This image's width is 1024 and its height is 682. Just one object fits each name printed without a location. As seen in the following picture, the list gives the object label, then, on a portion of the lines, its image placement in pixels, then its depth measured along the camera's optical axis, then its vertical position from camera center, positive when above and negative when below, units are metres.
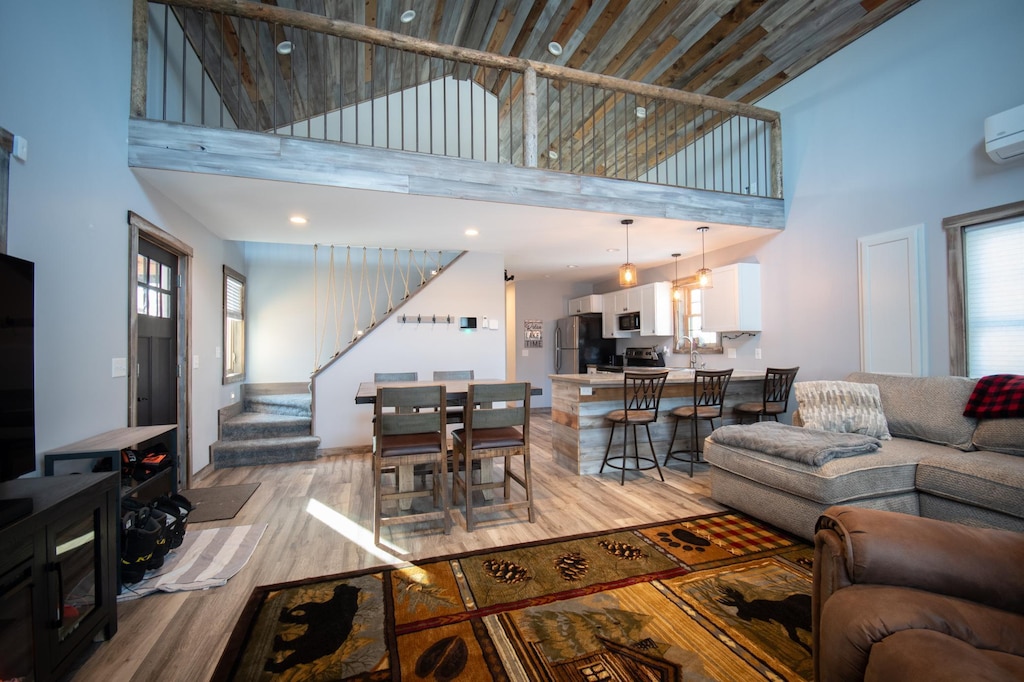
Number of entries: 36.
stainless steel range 6.58 -0.18
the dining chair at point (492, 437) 2.80 -0.62
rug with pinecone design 1.59 -1.19
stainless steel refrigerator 7.64 +0.05
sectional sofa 2.26 -0.76
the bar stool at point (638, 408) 3.78 -0.57
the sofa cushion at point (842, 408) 3.11 -0.48
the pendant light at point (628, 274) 4.18 +0.73
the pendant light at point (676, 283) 4.96 +0.89
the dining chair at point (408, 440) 2.62 -0.60
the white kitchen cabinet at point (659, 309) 6.21 +0.55
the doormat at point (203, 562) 2.14 -1.17
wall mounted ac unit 2.77 +1.37
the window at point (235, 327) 5.10 +0.33
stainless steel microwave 6.67 +0.40
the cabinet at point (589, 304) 7.65 +0.79
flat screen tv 1.59 -0.06
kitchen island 4.10 -0.63
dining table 2.98 -0.34
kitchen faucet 5.65 -0.14
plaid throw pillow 2.58 -0.35
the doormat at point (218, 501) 3.07 -1.17
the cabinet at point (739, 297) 4.91 +0.56
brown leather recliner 0.99 -0.69
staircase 4.44 -0.97
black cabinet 1.29 -0.76
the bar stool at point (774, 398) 4.10 -0.53
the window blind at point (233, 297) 5.12 +0.69
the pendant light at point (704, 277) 4.48 +0.74
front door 3.22 +0.14
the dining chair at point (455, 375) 4.42 -0.27
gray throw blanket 2.58 -0.63
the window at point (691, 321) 5.64 +0.35
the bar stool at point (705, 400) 4.02 -0.54
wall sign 8.20 +0.28
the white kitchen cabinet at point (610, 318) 7.24 +0.51
